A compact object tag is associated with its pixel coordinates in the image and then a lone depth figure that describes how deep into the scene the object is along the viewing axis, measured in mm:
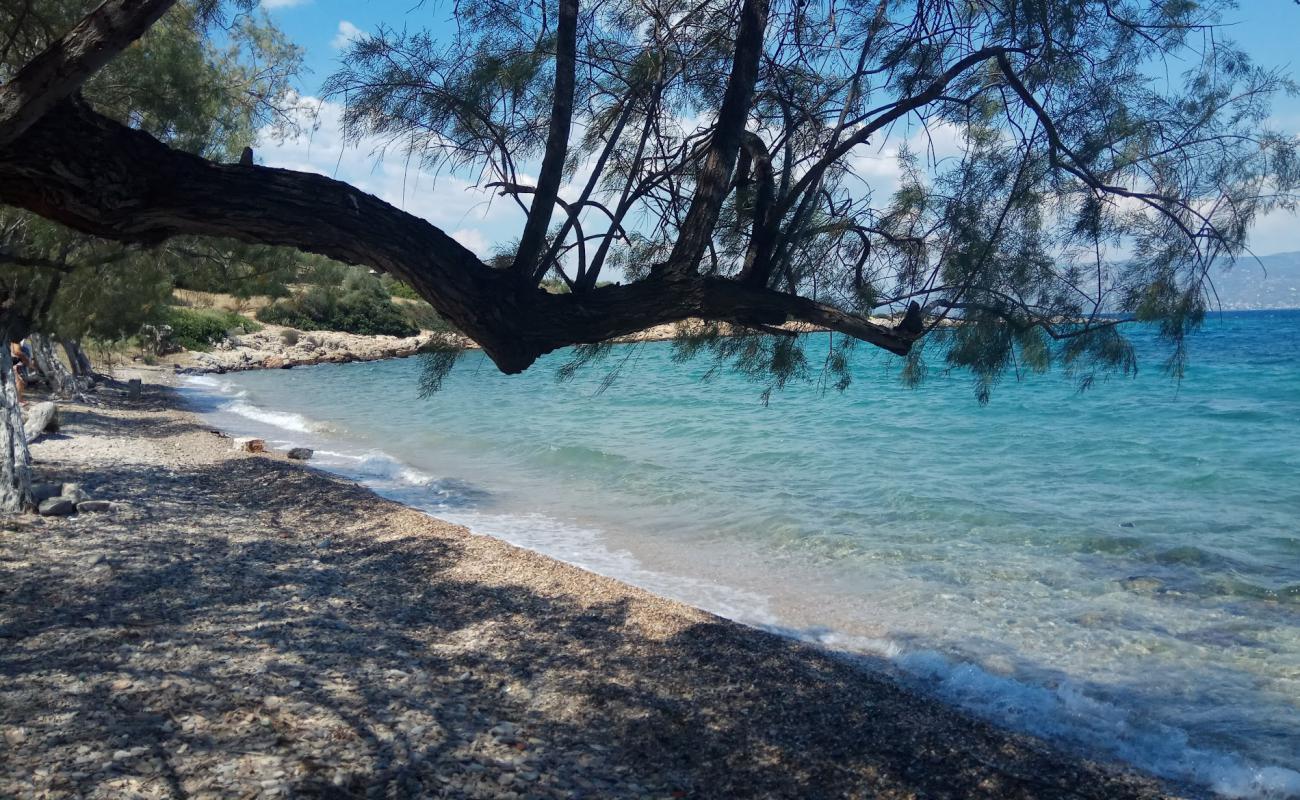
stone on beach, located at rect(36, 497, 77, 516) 7164
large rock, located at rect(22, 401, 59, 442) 11560
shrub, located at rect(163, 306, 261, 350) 33438
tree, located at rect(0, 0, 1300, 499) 2973
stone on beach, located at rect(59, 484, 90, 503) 7492
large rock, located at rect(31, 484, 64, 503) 7402
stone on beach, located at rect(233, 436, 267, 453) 13438
